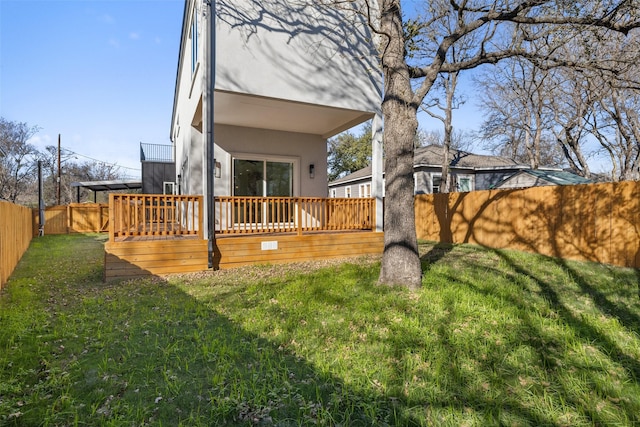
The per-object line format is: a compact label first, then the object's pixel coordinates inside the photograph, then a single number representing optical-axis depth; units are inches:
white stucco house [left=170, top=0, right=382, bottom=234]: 236.7
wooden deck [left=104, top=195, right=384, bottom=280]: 213.9
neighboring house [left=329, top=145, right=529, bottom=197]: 582.6
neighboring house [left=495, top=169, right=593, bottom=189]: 468.8
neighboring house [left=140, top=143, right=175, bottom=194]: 606.9
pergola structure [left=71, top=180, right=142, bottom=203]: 615.2
